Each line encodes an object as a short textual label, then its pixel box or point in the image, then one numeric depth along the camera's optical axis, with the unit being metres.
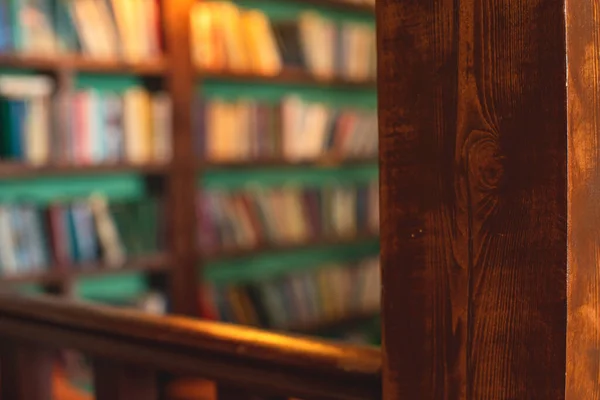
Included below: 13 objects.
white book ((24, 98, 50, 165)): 2.53
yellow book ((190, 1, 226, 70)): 2.97
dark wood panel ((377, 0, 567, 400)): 0.64
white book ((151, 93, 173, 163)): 2.84
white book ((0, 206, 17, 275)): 2.49
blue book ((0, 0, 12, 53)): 2.46
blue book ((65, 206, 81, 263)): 2.65
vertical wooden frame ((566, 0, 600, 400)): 0.64
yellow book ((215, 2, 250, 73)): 3.04
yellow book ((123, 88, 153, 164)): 2.76
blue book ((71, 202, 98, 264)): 2.67
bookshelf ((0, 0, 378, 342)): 2.62
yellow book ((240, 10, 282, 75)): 3.14
